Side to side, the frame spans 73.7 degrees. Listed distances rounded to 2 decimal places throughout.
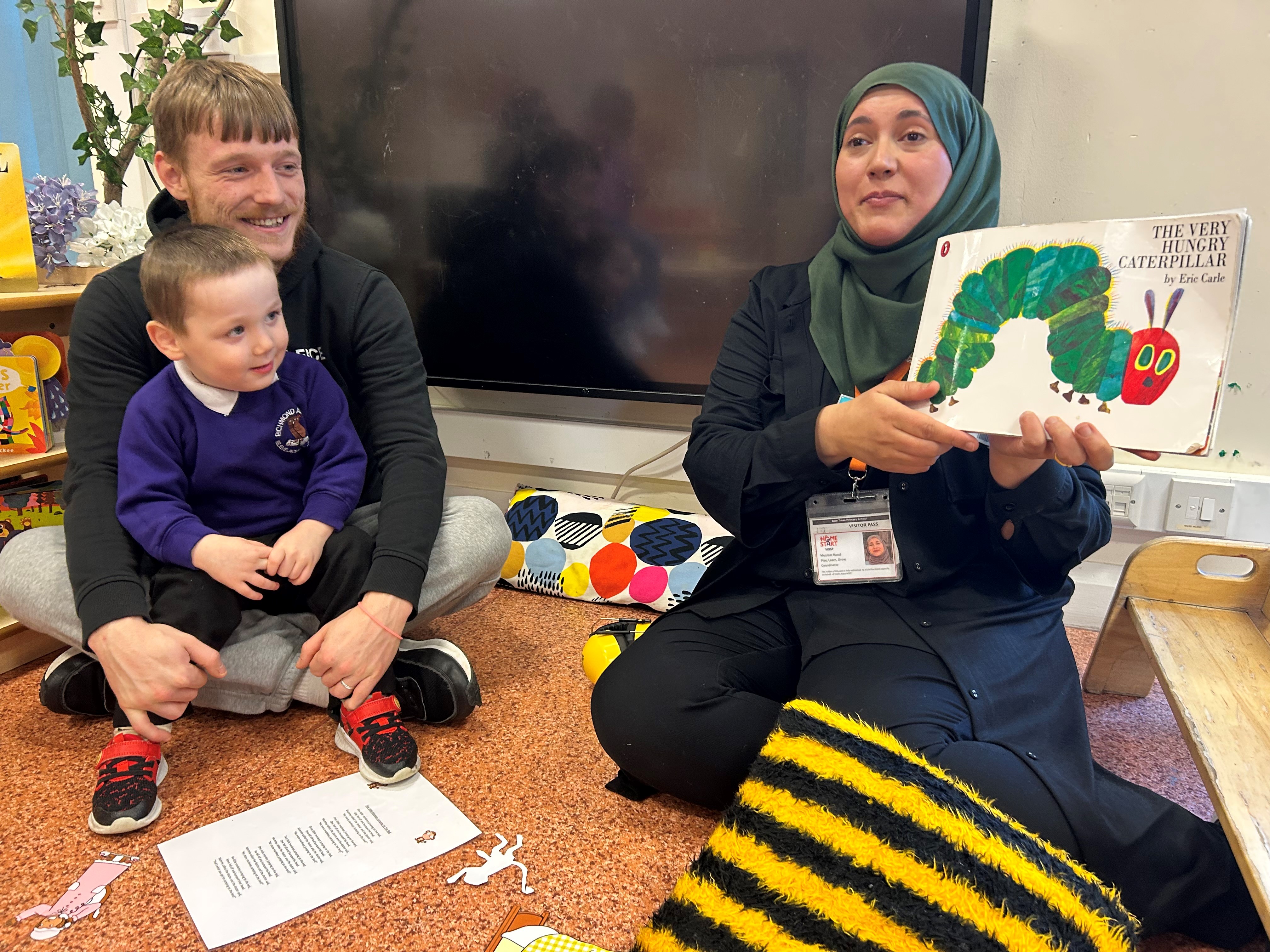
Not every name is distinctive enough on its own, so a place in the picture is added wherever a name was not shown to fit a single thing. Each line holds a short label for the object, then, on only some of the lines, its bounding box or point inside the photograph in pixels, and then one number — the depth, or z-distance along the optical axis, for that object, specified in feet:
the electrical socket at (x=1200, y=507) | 5.25
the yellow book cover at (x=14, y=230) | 4.91
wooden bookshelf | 4.94
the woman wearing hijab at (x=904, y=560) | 3.00
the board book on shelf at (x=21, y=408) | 4.97
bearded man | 3.85
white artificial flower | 5.59
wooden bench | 2.64
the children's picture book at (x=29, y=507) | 5.18
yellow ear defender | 4.73
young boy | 3.89
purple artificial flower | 5.24
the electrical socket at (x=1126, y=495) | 5.38
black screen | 5.32
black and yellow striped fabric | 2.41
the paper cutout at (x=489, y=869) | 3.36
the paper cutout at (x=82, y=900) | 3.17
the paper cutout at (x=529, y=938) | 2.92
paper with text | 3.22
